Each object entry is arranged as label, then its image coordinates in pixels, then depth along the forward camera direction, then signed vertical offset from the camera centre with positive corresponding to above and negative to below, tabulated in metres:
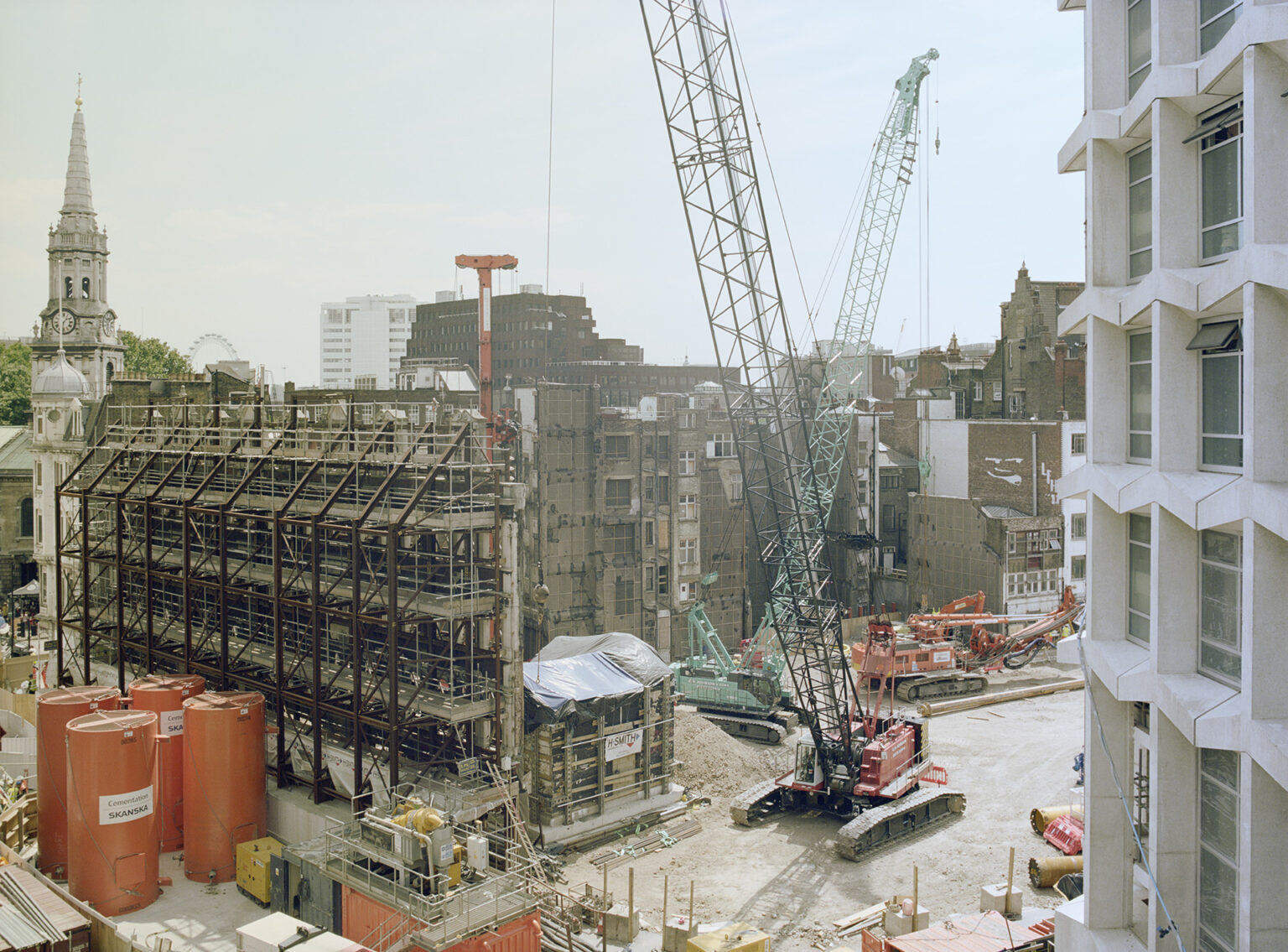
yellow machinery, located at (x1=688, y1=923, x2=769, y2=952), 19.16 -8.73
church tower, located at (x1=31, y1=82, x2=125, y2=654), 62.72 +10.11
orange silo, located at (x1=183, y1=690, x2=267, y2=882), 24.19 -7.34
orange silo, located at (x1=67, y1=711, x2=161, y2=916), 22.00 -7.22
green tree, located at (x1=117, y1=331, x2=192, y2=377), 77.25 +7.92
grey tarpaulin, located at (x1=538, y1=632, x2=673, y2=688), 28.75 -5.43
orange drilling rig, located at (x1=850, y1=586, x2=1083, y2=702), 42.03 -7.69
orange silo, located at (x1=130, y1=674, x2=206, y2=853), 25.73 -6.89
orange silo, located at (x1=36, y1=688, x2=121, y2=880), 23.56 -7.28
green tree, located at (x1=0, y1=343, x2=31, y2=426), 75.00 +5.16
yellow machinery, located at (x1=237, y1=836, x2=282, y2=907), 22.40 -8.59
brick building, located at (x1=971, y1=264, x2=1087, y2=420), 59.41 +5.81
